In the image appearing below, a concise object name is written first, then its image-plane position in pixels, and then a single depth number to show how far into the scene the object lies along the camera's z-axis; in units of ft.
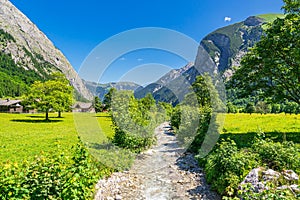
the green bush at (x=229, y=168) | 23.31
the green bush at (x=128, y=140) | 42.07
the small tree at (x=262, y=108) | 282.40
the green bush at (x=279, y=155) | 22.90
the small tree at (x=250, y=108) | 283.59
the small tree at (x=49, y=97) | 132.52
